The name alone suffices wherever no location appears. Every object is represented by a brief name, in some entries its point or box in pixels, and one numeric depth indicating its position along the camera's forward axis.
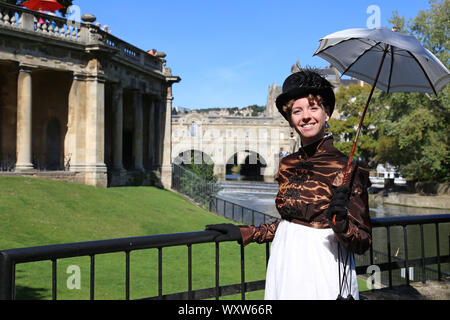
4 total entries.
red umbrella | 21.88
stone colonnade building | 19.14
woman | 2.74
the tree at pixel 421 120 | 30.12
